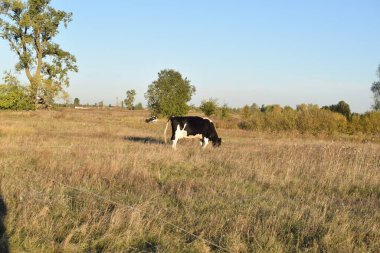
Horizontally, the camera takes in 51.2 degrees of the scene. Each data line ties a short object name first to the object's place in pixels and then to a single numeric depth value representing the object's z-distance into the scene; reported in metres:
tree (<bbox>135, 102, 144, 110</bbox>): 122.15
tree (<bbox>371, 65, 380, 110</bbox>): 60.72
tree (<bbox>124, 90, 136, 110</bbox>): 104.88
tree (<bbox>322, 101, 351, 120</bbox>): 43.25
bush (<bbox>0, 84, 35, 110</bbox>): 34.44
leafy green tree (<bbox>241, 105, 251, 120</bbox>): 43.19
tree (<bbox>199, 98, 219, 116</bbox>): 54.62
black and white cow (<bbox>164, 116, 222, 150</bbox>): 17.44
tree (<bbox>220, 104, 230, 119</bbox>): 52.57
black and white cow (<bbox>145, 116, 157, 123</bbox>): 43.77
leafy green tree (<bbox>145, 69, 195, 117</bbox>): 56.34
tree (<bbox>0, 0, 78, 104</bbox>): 35.75
